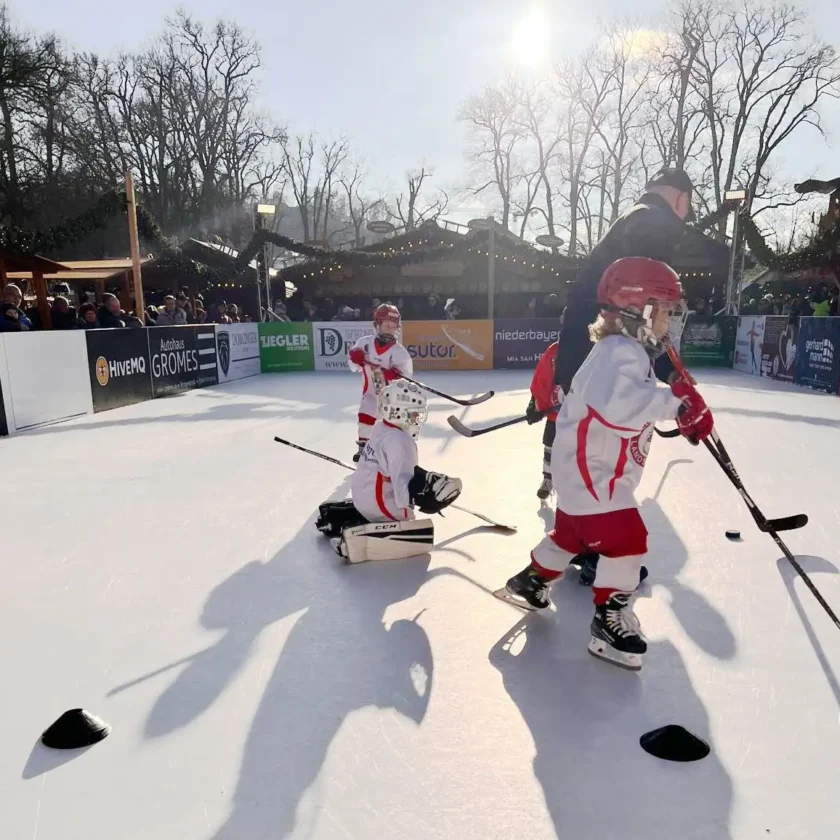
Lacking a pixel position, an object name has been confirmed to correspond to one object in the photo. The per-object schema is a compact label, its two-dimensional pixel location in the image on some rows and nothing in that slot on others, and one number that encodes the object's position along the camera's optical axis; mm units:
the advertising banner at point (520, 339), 14289
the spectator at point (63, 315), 8719
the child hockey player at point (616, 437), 2084
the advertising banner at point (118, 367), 8680
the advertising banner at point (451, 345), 14216
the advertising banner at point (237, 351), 12742
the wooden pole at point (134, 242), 11488
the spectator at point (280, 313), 17047
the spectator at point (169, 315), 12195
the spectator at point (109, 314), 9539
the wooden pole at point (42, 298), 8931
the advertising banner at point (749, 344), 12664
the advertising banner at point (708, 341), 14148
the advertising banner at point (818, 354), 9930
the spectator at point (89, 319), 9234
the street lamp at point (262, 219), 14956
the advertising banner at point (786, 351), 11250
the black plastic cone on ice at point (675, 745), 1740
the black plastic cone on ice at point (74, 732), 1830
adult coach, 3264
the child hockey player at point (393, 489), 3219
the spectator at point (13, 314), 7672
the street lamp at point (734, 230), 13930
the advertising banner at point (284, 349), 14641
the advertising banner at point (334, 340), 14453
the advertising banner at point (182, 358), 10335
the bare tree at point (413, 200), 39844
